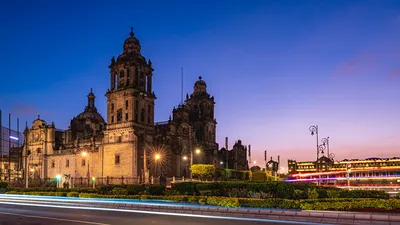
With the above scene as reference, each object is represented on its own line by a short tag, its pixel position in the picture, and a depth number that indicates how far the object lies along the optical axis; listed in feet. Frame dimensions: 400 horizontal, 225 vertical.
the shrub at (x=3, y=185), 155.41
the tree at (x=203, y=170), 196.34
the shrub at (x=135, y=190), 113.50
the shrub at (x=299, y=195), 87.04
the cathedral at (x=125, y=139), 217.56
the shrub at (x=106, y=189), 119.14
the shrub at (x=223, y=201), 79.18
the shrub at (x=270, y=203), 73.21
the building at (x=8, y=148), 231.91
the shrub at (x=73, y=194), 115.55
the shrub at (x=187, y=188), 101.86
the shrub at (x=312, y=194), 84.58
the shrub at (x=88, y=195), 109.81
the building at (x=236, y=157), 337.82
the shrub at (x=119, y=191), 112.98
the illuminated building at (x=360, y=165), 247.79
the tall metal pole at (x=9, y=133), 229.37
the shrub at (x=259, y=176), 267.80
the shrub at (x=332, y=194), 81.87
